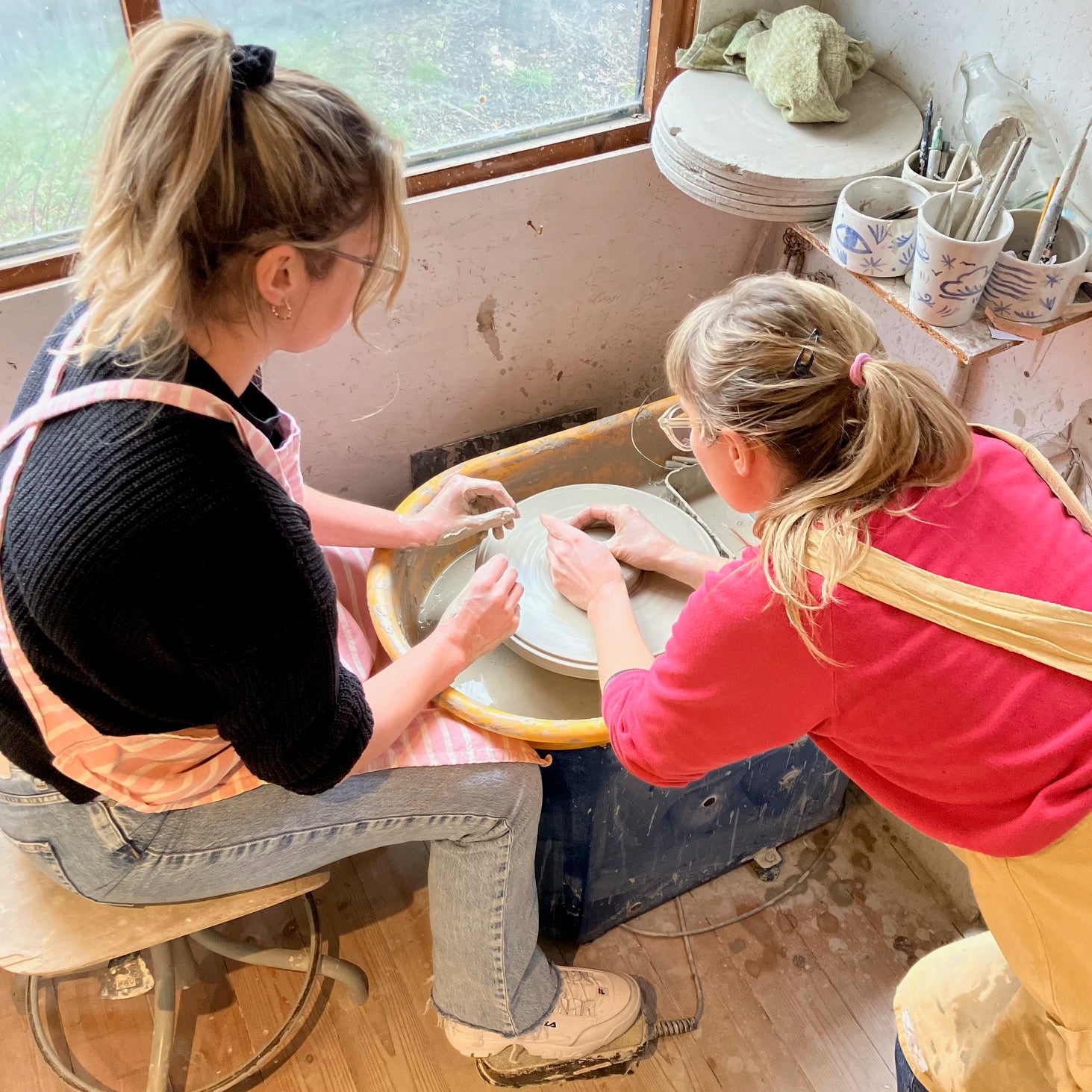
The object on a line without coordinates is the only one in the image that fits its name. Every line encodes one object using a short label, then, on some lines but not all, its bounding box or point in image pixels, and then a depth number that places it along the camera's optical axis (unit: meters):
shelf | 1.25
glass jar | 1.36
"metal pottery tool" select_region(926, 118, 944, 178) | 1.41
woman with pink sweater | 0.91
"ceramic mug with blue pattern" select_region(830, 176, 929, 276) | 1.31
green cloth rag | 1.50
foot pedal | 1.54
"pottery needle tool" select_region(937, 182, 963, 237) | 1.28
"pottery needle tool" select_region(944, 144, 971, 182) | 1.35
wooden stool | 1.18
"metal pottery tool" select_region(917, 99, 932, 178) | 1.43
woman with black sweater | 0.87
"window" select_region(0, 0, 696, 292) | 1.33
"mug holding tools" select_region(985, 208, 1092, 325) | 1.21
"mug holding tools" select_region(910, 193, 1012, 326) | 1.20
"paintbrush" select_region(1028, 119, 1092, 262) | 1.17
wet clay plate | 1.49
